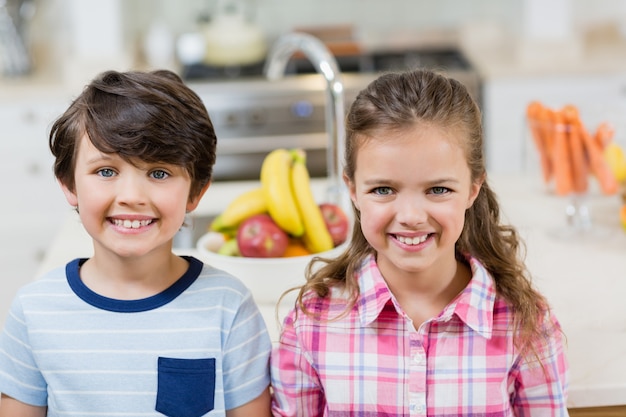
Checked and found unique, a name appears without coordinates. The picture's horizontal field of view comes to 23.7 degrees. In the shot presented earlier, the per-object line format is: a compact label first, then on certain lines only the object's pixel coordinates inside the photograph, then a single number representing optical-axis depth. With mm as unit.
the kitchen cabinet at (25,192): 3646
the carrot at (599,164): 2222
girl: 1600
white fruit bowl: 1955
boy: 1626
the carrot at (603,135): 2241
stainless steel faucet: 2114
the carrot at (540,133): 2286
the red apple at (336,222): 2045
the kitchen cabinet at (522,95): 3670
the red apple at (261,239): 1968
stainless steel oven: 3654
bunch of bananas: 1994
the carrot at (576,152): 2226
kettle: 3943
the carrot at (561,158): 2236
